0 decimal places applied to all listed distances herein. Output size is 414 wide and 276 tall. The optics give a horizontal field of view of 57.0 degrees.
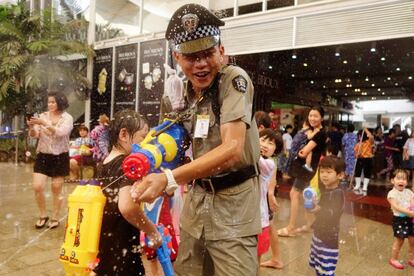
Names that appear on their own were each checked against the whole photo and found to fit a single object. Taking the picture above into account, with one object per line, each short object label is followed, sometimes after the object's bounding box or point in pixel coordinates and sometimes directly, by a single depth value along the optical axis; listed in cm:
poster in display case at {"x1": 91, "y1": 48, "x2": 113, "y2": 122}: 1285
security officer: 162
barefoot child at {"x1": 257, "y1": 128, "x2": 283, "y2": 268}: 353
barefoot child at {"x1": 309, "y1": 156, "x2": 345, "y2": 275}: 318
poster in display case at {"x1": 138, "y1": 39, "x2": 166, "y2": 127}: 1106
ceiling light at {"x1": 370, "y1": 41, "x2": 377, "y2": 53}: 1059
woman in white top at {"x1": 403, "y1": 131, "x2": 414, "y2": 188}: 977
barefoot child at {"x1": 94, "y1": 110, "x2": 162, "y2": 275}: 206
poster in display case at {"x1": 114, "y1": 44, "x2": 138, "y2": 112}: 1192
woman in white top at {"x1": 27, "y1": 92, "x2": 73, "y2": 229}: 497
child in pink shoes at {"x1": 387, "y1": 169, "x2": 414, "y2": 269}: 412
